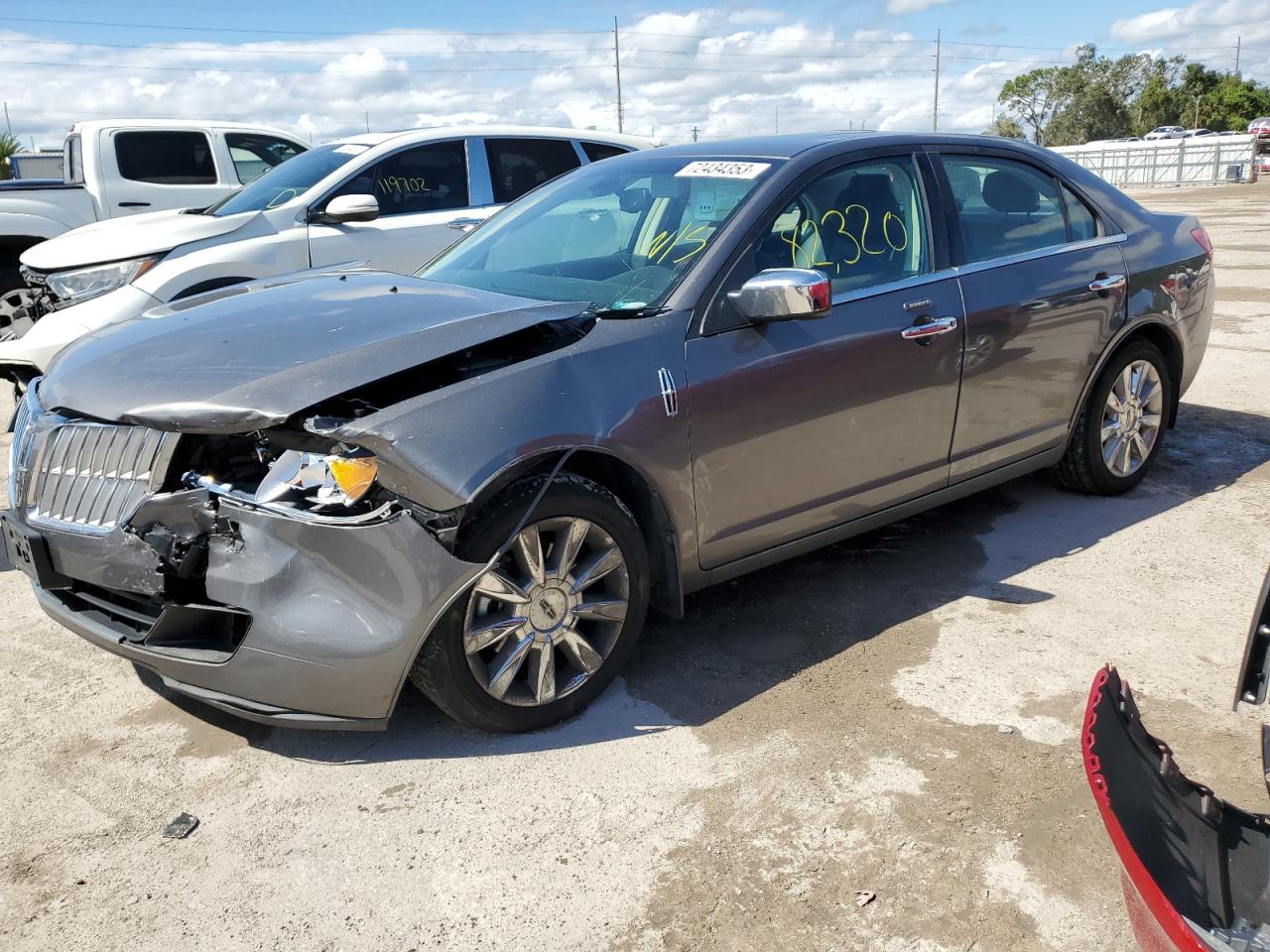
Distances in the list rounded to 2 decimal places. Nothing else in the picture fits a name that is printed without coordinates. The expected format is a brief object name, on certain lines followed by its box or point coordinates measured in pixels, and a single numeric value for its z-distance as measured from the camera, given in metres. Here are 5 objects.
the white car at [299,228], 6.45
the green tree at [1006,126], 73.06
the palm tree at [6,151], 26.92
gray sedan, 2.82
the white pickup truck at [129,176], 9.05
